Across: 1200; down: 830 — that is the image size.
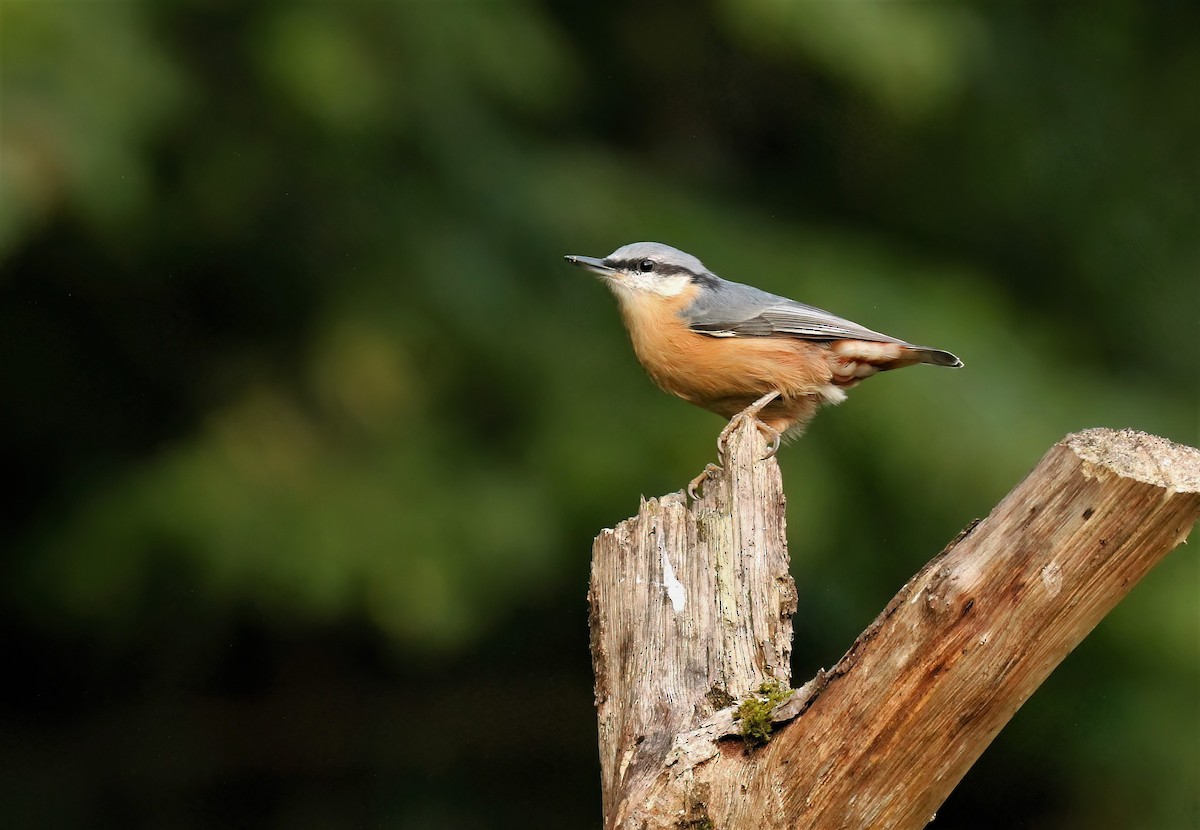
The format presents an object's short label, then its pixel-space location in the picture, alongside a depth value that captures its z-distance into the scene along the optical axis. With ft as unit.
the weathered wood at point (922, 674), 15.52
